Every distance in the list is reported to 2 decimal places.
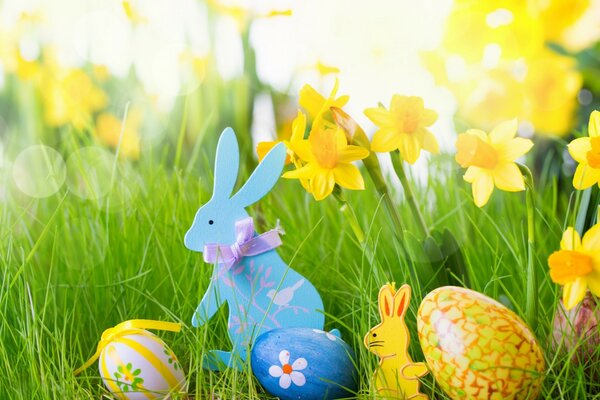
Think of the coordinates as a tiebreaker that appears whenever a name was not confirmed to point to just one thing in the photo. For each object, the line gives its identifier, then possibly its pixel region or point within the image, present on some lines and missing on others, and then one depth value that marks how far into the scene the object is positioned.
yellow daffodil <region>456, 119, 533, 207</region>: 0.73
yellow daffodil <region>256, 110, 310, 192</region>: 0.77
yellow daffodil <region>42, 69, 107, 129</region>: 1.91
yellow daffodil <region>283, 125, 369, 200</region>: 0.75
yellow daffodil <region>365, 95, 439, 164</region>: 0.77
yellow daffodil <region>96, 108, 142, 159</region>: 1.88
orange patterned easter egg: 0.69
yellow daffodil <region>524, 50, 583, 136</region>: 1.36
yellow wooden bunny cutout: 0.75
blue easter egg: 0.77
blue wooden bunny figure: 0.82
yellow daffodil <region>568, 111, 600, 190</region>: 0.71
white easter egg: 0.79
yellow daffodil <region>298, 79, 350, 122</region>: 0.78
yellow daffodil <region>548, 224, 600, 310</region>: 0.67
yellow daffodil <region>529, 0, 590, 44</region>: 1.40
